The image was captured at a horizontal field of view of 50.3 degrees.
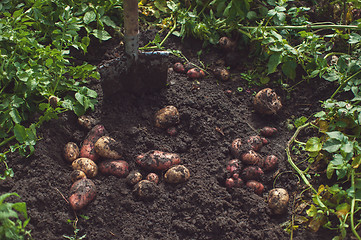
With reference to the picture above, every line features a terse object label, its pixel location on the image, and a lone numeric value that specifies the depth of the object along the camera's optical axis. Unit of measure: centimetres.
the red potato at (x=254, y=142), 278
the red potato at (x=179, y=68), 331
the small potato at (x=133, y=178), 258
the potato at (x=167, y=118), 291
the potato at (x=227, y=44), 342
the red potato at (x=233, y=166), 266
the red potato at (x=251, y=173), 265
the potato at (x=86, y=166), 257
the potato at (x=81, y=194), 239
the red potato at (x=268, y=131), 294
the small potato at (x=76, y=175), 251
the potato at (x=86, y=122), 282
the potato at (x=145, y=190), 250
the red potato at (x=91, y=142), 268
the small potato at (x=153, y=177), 261
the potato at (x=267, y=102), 301
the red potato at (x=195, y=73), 327
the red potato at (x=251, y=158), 269
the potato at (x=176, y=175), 259
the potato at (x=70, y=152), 265
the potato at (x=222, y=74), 331
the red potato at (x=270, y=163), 272
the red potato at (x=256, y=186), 261
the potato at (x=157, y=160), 266
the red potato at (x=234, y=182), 261
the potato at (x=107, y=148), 265
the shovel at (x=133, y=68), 284
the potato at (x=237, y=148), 275
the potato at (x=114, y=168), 262
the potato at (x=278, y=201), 250
